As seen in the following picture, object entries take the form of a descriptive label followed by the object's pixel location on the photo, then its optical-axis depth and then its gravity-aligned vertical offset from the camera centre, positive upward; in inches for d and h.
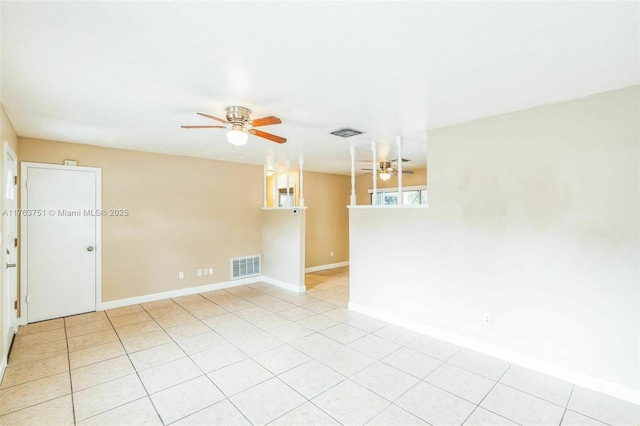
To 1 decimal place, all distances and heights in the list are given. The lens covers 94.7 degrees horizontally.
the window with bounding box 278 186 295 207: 300.5 +20.2
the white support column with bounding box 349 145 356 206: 177.5 +35.8
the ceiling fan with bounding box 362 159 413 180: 214.4 +34.1
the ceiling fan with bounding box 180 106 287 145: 110.1 +35.2
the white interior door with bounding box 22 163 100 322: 159.3 -12.2
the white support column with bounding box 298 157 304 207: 223.0 +25.0
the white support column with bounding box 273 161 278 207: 263.8 +28.0
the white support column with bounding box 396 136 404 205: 154.8 +22.4
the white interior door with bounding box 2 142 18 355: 119.3 -11.4
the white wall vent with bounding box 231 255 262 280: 237.3 -42.2
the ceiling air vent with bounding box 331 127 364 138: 143.6 +41.2
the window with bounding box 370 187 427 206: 278.1 +18.4
